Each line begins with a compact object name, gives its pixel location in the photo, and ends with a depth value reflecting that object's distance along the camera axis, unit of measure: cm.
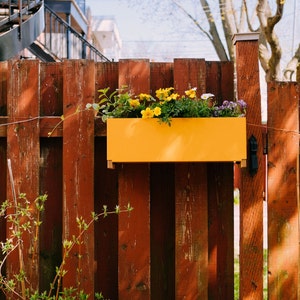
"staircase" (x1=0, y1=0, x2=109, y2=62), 628
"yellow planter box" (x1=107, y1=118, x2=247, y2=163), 271
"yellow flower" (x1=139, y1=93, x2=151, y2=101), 283
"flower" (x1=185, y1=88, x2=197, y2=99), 275
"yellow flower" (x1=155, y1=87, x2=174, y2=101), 277
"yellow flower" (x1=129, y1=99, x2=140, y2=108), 277
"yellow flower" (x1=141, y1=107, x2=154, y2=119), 269
